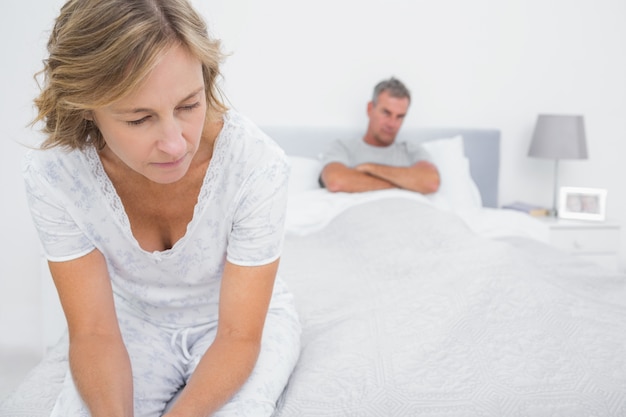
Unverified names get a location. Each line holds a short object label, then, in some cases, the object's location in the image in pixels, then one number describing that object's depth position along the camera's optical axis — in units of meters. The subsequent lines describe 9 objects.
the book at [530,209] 3.16
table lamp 3.10
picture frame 3.10
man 2.58
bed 1.04
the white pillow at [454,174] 2.83
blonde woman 0.83
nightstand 3.00
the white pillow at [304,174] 2.75
